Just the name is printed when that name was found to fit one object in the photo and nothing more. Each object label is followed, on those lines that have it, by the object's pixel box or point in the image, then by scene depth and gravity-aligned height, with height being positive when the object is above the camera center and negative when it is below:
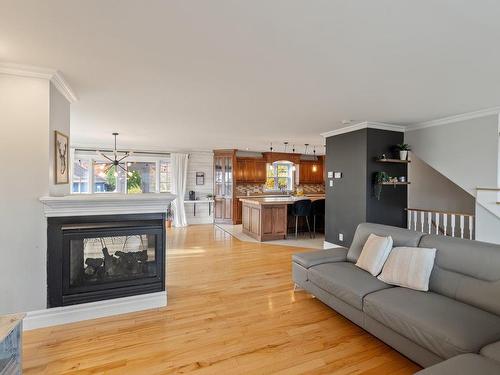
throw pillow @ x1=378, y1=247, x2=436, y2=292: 2.26 -0.74
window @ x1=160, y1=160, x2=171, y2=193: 8.22 +0.23
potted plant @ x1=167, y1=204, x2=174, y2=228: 7.96 -1.05
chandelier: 7.64 +0.50
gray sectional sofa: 1.59 -0.90
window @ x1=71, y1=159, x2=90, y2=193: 7.35 +0.18
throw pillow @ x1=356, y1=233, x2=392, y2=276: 2.62 -0.71
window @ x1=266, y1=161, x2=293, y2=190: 9.08 +0.30
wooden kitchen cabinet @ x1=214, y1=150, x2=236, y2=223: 8.35 -0.03
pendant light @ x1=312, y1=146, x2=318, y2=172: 9.37 +0.60
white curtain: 7.96 +0.01
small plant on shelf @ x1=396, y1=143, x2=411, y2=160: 4.63 +0.63
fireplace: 2.54 -0.78
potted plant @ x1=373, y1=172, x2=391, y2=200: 4.47 +0.09
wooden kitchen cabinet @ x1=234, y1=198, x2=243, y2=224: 8.34 -0.92
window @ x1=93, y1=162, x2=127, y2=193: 7.62 +0.14
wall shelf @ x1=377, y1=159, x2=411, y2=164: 4.50 +0.43
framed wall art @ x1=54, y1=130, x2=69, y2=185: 2.69 +0.26
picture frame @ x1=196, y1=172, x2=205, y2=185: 8.56 +0.18
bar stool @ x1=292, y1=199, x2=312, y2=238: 6.23 -0.55
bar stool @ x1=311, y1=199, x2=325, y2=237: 6.49 -0.58
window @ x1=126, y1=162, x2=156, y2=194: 7.91 +0.18
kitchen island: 6.13 -0.81
